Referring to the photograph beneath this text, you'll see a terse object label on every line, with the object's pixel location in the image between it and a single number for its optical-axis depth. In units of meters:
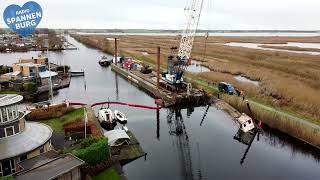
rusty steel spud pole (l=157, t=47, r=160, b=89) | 67.80
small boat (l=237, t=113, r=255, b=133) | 46.78
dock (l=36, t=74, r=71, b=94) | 68.94
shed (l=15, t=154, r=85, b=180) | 23.89
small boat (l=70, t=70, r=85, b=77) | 92.86
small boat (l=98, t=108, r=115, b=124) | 48.25
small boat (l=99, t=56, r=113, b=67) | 115.31
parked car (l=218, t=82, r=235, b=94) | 62.56
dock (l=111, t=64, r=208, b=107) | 61.12
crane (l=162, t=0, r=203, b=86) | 69.19
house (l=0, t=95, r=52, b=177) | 27.39
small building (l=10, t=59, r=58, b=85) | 72.12
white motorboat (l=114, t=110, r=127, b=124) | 49.94
